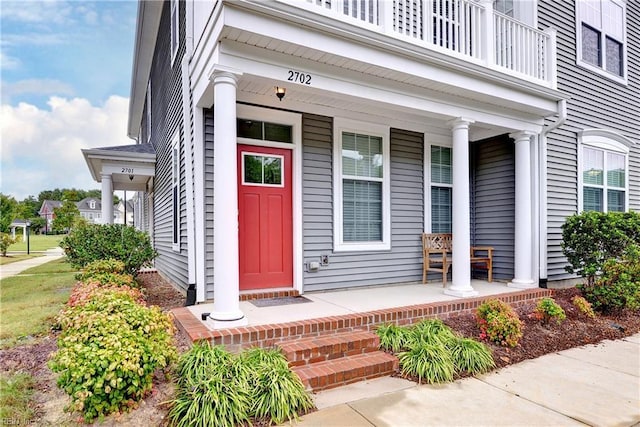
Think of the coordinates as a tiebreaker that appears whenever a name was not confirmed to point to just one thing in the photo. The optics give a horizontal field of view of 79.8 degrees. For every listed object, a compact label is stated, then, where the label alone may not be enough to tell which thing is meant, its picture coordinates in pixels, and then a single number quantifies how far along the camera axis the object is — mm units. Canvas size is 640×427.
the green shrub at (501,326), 4191
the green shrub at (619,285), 5430
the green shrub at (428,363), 3365
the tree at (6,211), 16333
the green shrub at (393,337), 3783
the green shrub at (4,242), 15264
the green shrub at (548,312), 4844
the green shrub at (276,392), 2674
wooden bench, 6431
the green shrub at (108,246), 5977
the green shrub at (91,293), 3278
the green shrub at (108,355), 2434
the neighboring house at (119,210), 54000
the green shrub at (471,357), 3585
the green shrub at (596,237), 5637
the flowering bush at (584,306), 5297
